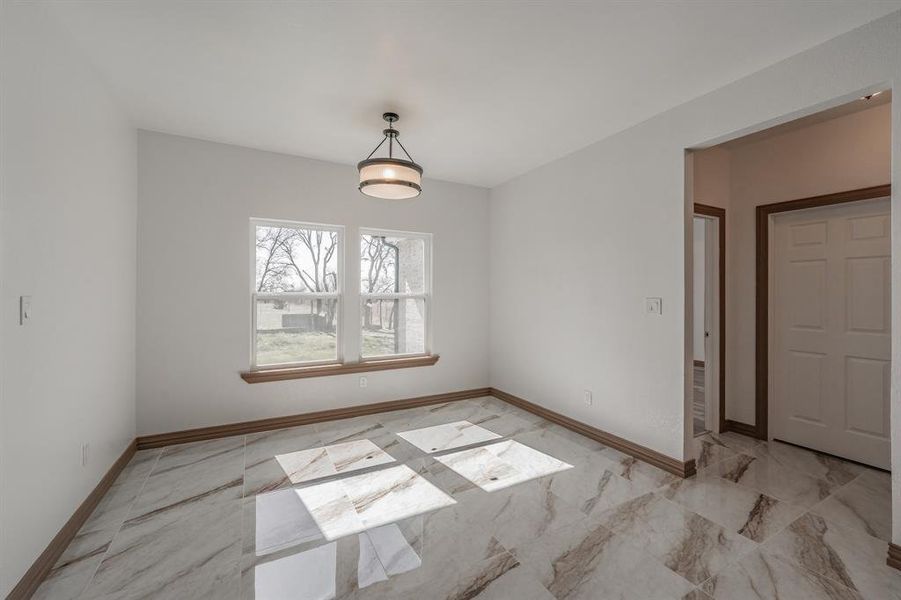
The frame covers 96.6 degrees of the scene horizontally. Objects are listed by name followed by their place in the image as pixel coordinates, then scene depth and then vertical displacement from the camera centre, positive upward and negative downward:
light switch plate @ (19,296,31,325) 1.73 -0.05
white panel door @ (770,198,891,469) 3.01 -0.25
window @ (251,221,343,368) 3.90 +0.04
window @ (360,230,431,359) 4.42 +0.06
